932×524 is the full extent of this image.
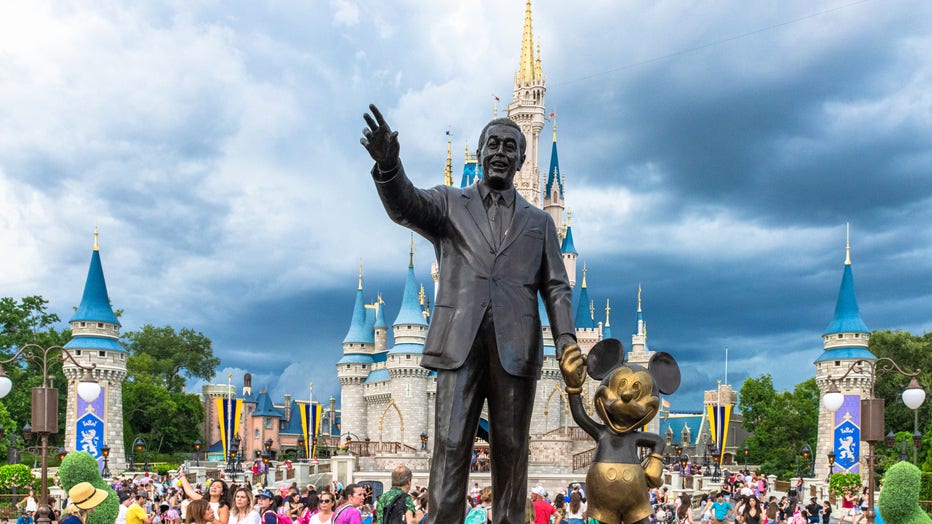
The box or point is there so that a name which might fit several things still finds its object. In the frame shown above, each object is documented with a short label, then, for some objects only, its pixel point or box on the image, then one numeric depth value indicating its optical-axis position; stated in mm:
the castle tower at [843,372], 43656
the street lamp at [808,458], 45381
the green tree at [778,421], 50938
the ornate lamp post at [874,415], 11508
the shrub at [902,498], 7348
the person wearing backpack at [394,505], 6648
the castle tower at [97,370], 44094
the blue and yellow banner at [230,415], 45375
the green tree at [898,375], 45259
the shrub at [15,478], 25391
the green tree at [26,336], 43812
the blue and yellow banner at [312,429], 57219
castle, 55156
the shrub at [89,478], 7516
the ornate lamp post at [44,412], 10430
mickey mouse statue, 4832
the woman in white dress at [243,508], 7242
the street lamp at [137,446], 40556
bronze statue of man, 4473
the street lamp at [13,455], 28969
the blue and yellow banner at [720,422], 44219
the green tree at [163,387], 54406
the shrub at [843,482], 27966
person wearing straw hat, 7254
